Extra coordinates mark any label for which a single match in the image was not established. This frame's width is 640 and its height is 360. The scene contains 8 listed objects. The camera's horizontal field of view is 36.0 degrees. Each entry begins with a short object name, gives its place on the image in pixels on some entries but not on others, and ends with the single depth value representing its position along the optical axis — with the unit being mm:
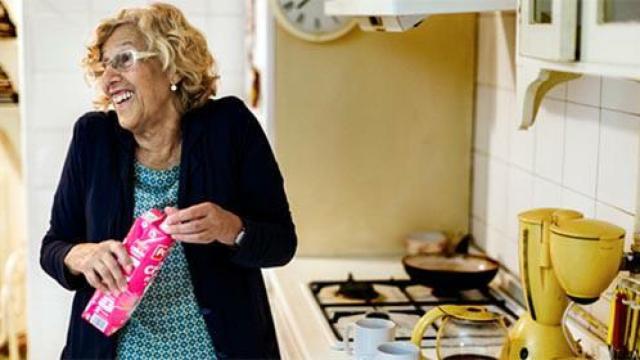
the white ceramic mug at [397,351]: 1608
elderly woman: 1852
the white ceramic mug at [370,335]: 1789
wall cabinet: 1196
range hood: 1858
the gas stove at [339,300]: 2078
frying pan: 2350
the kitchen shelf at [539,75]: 1270
